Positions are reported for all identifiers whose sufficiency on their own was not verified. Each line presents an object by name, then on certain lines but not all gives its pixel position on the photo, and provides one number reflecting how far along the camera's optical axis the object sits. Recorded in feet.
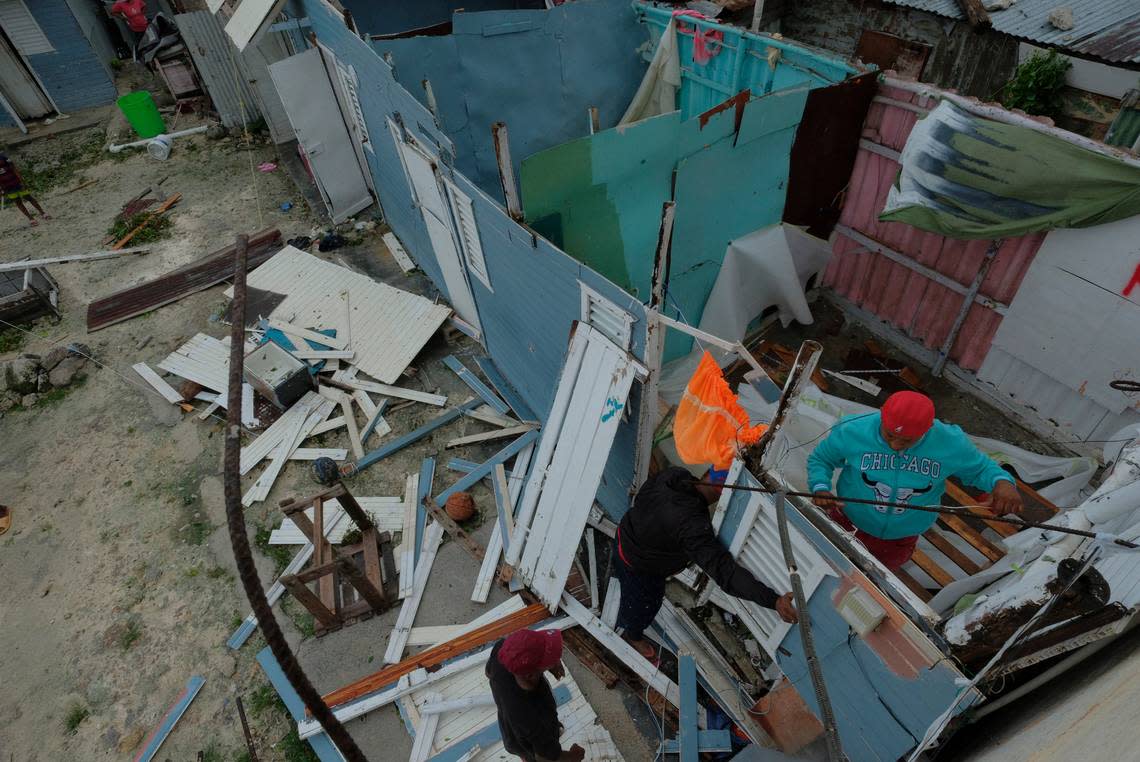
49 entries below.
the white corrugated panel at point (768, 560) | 11.03
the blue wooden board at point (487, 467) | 21.49
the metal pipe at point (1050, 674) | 9.21
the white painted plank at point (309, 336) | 27.17
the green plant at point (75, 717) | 17.08
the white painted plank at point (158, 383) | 25.88
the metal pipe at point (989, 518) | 7.80
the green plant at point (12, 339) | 29.37
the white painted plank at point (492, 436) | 23.26
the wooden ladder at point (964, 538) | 16.15
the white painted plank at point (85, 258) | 33.21
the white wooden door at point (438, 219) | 21.99
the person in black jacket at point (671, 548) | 12.48
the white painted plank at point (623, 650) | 15.98
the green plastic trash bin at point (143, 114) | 42.86
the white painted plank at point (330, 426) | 24.28
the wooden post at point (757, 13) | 26.58
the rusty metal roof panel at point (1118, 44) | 24.43
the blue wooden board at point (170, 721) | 16.34
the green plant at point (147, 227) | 35.68
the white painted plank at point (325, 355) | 26.61
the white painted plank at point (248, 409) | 24.75
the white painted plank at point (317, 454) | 23.54
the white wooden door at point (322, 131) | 28.60
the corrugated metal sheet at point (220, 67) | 38.32
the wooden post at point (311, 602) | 16.37
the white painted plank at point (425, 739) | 15.56
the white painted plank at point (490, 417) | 23.89
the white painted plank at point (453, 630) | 18.11
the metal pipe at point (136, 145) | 44.01
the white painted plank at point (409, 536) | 19.30
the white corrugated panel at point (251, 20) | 27.35
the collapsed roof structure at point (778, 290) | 10.50
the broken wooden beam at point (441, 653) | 16.76
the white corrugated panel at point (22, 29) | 44.29
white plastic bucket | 42.55
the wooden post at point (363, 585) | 16.67
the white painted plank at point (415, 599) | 17.81
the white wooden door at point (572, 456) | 15.26
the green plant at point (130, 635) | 18.67
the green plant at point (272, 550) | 20.42
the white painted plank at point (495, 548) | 18.93
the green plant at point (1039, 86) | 26.78
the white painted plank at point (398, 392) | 25.08
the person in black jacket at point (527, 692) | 11.37
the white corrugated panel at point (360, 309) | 26.61
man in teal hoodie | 11.61
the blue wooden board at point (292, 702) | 15.85
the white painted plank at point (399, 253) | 31.94
